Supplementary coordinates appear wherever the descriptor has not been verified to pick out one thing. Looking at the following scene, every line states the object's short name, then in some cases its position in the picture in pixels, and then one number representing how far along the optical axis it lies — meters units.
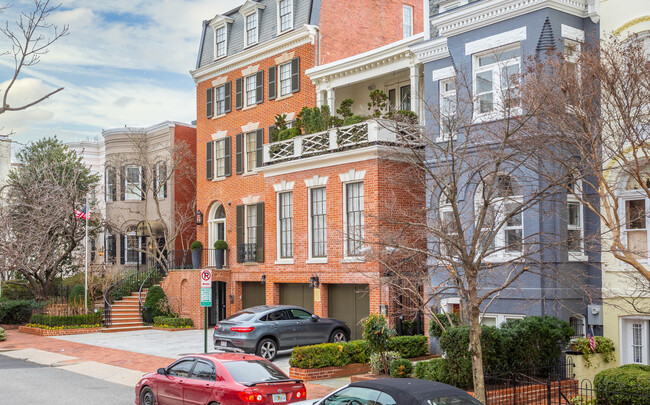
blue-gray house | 17.91
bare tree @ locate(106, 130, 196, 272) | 36.56
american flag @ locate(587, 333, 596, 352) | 16.34
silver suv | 20.19
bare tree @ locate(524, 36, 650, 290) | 13.70
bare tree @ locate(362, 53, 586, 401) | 12.52
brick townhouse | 23.95
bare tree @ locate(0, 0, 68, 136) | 12.89
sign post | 19.06
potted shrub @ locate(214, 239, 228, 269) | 31.86
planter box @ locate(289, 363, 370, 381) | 17.67
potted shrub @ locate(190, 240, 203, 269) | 33.84
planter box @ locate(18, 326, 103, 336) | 30.16
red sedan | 12.40
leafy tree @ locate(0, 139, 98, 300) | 30.47
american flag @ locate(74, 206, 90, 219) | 31.93
